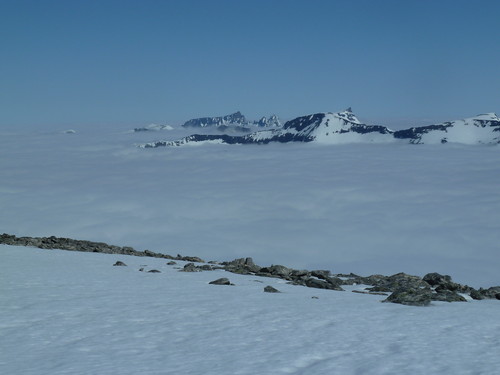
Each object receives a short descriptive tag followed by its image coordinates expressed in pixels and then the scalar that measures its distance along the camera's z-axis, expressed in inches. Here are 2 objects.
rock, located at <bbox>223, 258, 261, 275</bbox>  1166.3
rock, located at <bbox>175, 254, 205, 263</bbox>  1429.6
